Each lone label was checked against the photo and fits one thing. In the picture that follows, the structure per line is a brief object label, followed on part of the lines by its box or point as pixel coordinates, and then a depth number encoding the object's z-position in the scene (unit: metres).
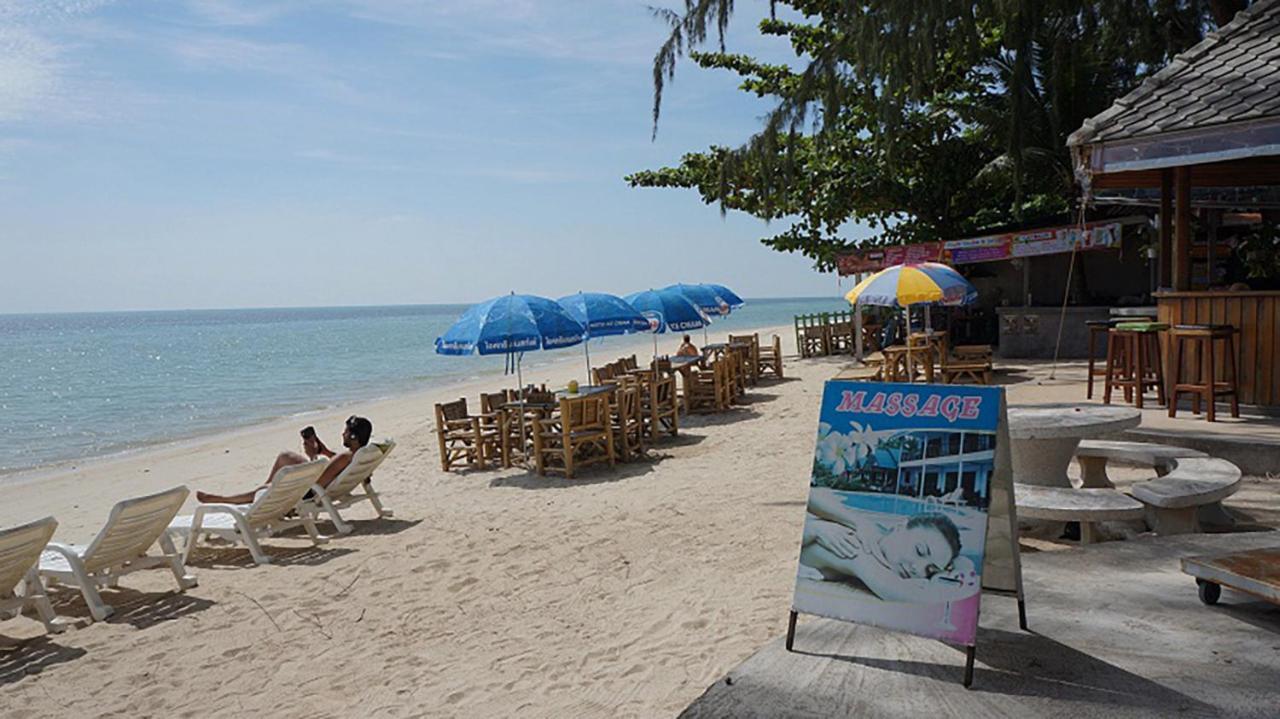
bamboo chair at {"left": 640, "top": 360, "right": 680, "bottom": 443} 11.98
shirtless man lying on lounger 8.48
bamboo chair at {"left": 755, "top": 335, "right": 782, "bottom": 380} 18.44
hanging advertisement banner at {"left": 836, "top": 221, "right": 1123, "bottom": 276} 16.41
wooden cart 3.53
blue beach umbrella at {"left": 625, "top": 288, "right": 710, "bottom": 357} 14.88
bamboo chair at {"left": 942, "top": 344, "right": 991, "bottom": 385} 13.33
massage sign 3.26
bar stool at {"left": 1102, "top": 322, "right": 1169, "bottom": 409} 8.74
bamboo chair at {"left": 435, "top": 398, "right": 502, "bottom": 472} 11.33
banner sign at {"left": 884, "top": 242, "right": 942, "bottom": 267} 18.91
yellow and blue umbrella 11.74
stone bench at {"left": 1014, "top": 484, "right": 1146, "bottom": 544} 5.39
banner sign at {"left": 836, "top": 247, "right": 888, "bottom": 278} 20.14
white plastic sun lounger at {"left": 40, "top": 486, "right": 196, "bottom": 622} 6.36
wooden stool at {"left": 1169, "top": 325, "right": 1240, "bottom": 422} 8.00
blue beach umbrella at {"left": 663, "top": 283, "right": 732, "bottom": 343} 17.51
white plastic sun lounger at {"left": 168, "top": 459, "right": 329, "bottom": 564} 7.59
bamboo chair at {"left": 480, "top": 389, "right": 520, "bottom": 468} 11.21
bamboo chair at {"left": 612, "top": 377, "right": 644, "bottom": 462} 10.88
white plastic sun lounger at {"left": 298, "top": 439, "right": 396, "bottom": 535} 8.38
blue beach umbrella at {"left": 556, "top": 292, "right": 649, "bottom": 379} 12.27
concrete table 5.54
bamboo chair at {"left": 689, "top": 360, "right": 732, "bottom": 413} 14.52
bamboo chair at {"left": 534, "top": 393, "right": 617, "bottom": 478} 10.24
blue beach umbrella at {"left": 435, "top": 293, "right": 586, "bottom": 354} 10.23
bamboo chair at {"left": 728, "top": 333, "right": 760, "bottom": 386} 17.97
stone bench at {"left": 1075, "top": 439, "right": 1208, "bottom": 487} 6.63
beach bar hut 7.49
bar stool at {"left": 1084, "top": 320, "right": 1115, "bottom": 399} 9.88
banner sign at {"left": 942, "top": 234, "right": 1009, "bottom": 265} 17.84
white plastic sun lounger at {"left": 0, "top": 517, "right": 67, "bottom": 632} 5.77
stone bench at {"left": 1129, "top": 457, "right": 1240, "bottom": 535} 5.41
